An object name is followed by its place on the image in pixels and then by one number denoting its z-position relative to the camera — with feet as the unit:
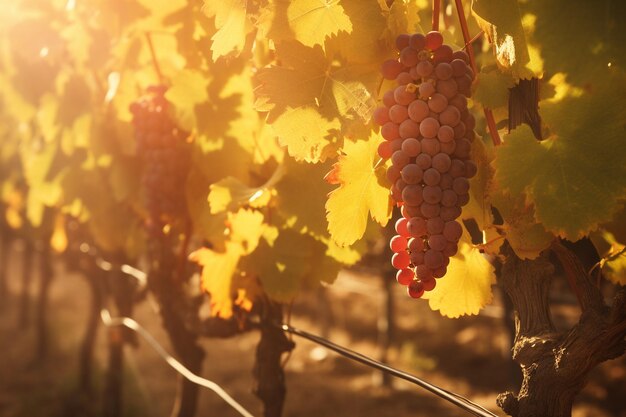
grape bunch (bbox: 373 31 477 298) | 3.99
